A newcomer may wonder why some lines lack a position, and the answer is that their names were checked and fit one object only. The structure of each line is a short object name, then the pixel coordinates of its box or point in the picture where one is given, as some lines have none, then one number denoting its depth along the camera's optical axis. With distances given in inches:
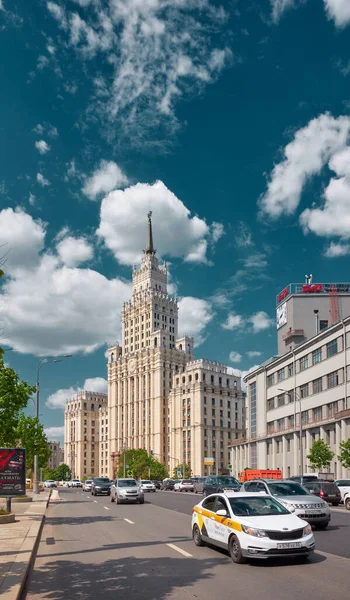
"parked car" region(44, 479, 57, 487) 3564.5
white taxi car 482.9
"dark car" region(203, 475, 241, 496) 1471.5
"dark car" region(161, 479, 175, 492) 3161.7
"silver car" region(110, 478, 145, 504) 1449.3
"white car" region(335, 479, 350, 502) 1648.9
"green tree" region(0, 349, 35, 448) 947.3
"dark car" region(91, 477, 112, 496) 2132.1
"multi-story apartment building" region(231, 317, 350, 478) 2593.5
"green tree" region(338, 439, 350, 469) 2074.6
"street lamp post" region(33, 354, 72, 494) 1852.1
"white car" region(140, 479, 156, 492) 2693.9
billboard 917.2
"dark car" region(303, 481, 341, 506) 1260.2
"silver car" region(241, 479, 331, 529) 734.5
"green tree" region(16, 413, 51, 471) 1755.7
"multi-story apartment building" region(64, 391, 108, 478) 7568.9
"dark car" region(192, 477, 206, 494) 2353.7
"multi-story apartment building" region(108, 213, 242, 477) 5920.3
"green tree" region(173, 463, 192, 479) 5167.3
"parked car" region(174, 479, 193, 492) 2805.1
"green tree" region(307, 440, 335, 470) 2464.3
